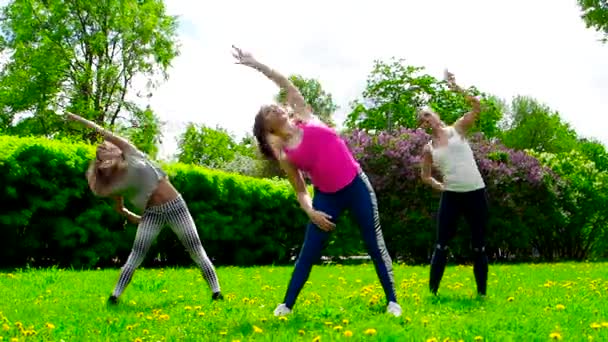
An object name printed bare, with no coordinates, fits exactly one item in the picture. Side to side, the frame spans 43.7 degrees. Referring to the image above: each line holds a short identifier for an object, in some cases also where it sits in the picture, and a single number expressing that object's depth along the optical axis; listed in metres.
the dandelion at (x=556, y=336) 5.14
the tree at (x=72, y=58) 38.28
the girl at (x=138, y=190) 8.01
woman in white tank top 8.21
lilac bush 21.83
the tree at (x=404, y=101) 52.20
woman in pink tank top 6.51
